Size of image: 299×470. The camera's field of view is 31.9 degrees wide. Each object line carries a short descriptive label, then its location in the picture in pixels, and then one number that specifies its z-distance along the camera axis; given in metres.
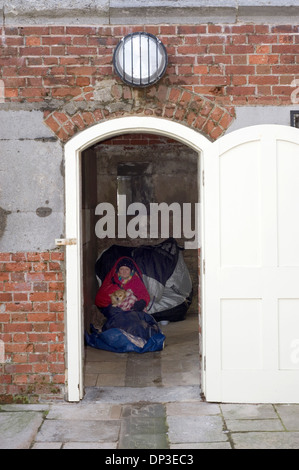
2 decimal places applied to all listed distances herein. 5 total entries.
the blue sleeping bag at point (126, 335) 5.98
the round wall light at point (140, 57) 4.20
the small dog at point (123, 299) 6.79
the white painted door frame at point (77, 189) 4.33
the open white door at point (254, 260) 4.30
